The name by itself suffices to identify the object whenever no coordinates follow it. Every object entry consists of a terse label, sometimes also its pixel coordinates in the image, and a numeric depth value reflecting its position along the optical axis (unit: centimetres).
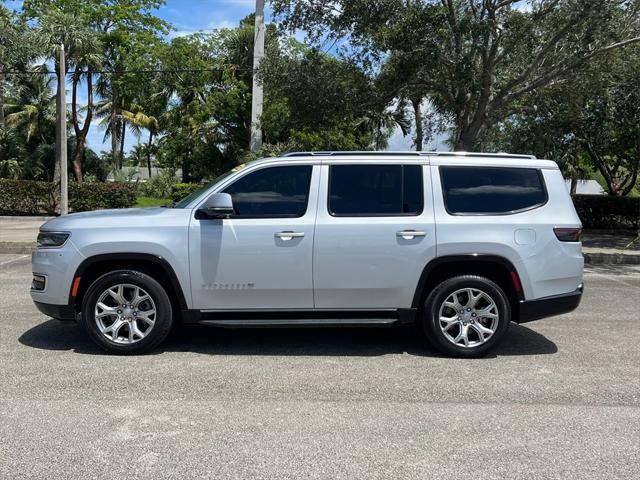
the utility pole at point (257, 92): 2031
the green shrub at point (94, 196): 2302
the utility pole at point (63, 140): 1752
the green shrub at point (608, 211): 1930
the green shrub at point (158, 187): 3081
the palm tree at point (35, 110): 3172
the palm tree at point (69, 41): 2439
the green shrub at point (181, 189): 2523
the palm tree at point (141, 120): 3969
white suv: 541
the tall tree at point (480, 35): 1253
